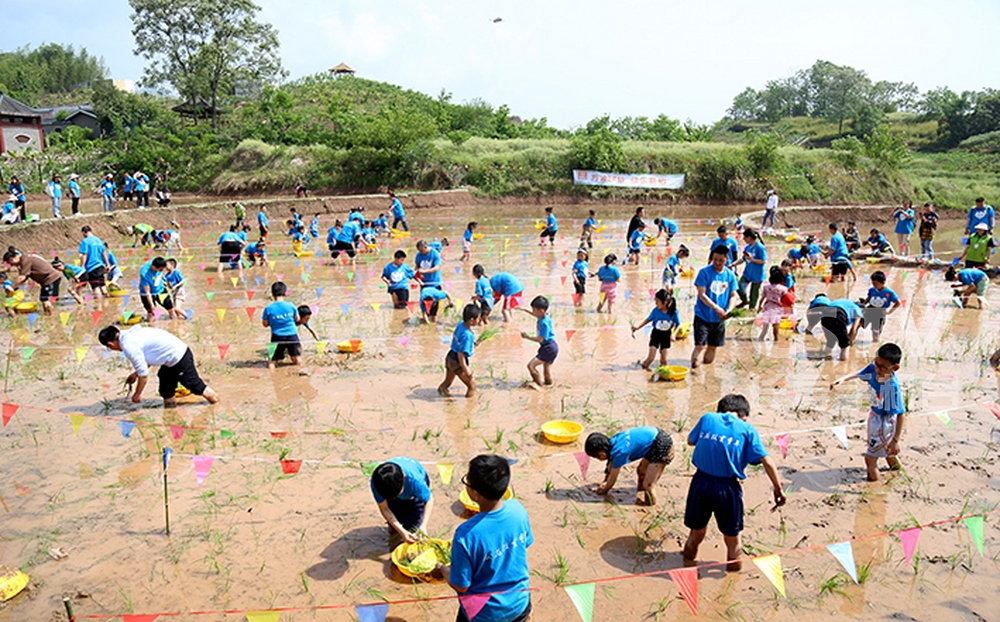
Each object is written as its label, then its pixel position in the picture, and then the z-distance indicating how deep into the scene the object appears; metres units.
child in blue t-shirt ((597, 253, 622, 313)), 12.70
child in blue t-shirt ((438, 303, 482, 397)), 8.20
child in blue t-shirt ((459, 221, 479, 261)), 18.54
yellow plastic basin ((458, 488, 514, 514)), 5.93
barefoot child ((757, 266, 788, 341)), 11.14
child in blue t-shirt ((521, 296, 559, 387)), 9.00
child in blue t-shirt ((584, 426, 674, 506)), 5.95
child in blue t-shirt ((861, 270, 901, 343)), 10.65
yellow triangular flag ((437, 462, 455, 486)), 5.69
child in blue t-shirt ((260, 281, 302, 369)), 9.97
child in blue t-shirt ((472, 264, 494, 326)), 11.65
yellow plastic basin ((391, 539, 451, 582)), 5.00
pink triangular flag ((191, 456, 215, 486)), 5.93
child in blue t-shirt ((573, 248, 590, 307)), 13.46
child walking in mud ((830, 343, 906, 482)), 6.12
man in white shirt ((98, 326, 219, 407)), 7.82
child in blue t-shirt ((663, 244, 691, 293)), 13.42
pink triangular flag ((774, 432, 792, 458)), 6.63
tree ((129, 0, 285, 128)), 47.62
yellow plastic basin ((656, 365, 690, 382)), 9.16
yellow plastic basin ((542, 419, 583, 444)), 7.24
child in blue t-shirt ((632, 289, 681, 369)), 9.09
